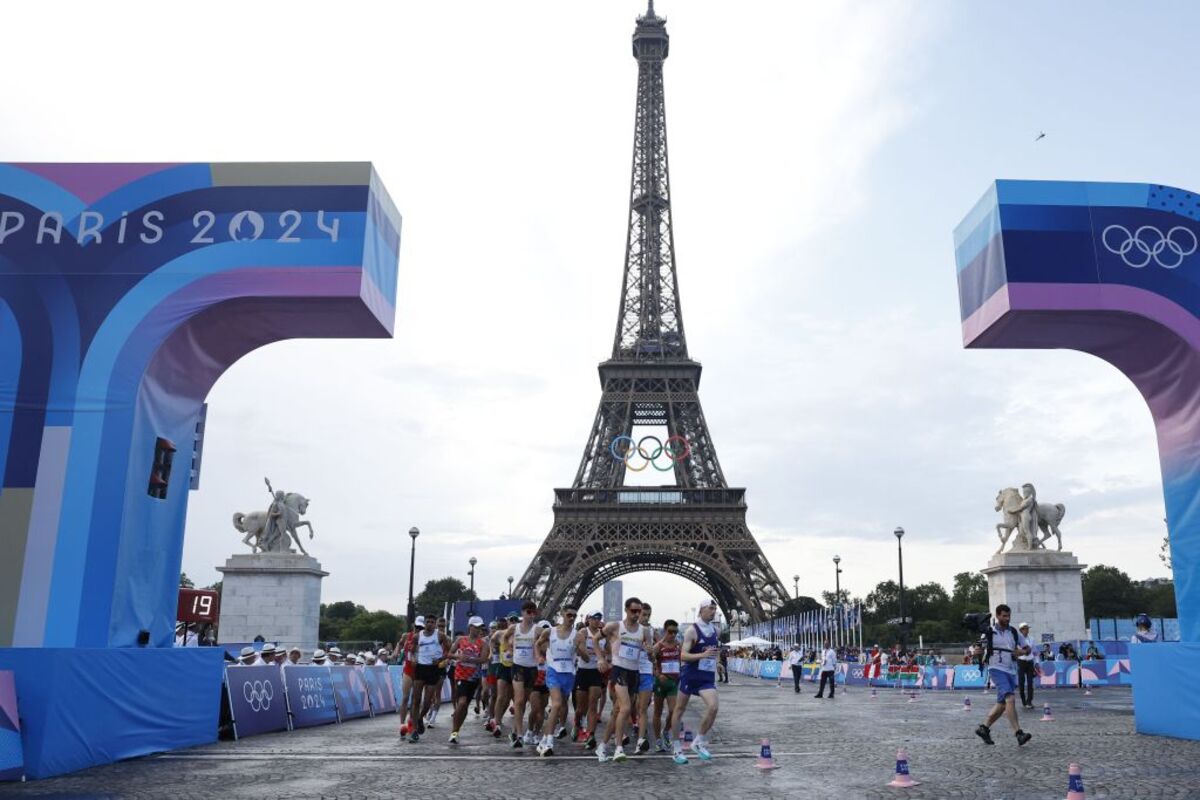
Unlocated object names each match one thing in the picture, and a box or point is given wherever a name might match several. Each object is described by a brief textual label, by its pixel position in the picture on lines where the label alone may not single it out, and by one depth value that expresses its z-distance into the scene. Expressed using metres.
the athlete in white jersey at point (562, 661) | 12.58
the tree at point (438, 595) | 110.44
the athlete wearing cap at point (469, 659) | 14.29
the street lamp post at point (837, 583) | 45.86
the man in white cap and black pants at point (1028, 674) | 20.47
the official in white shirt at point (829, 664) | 27.05
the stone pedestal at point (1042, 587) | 31.06
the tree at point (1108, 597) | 88.56
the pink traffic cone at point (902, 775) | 9.03
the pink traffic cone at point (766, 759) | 10.32
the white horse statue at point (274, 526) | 29.44
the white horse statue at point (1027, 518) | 31.94
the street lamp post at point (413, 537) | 34.53
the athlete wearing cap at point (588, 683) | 13.08
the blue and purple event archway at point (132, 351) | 11.77
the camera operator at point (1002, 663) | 12.70
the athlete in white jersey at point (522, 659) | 13.27
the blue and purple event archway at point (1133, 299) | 13.52
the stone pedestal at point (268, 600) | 28.12
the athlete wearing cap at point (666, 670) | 12.56
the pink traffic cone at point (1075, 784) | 7.45
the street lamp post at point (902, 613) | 37.03
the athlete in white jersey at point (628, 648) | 12.27
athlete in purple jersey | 11.52
